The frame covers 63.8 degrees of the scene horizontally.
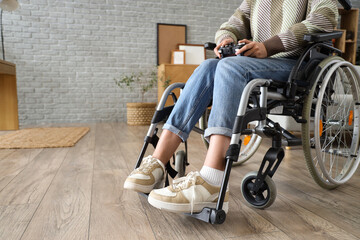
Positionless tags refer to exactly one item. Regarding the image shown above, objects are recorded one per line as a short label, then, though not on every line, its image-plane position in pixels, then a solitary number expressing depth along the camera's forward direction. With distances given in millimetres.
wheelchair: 810
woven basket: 3555
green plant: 3847
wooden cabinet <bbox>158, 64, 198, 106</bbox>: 3650
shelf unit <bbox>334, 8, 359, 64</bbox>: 4277
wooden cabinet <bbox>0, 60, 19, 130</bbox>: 2988
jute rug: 2168
